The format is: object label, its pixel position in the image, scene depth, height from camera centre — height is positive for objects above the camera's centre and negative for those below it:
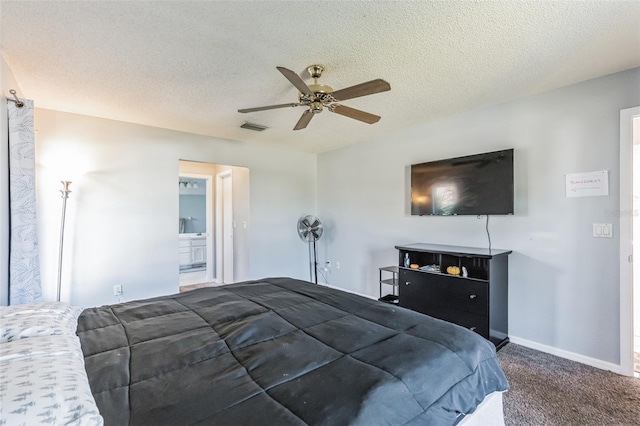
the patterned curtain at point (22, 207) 2.22 +0.05
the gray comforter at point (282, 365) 0.87 -0.57
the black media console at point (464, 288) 2.65 -0.74
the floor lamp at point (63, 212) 3.12 +0.02
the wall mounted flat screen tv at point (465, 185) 2.85 +0.29
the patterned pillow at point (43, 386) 0.67 -0.45
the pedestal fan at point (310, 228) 4.77 -0.25
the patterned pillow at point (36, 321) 1.15 -0.46
